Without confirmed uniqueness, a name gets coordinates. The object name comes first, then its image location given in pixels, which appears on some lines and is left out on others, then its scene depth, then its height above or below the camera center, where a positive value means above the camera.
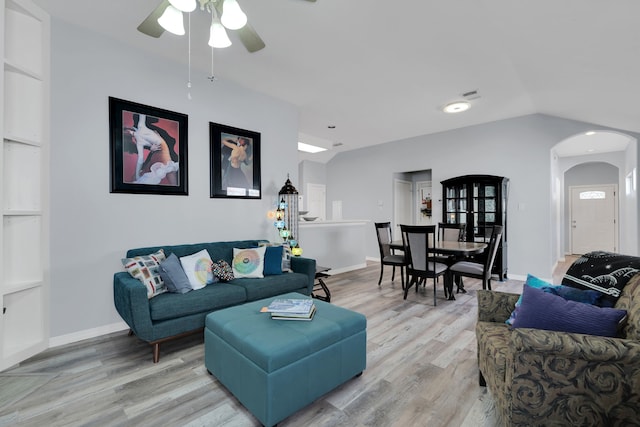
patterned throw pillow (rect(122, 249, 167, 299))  2.41 -0.50
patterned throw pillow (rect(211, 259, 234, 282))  2.93 -0.60
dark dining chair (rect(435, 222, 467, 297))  4.76 -0.34
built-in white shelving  2.24 +0.26
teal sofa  2.20 -0.75
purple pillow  1.28 -0.48
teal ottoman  1.51 -0.83
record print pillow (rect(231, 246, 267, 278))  3.10 -0.55
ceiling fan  1.82 +1.24
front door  6.96 -0.15
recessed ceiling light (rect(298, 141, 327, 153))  6.15 +1.42
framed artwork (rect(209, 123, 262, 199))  3.50 +0.64
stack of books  1.86 -0.64
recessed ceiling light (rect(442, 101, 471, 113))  4.18 +1.56
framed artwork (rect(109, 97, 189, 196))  2.80 +0.65
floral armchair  1.13 -0.67
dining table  3.54 -0.47
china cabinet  4.79 +0.10
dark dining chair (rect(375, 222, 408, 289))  4.37 -0.56
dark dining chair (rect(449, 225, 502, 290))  3.54 -0.70
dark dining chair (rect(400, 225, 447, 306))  3.53 -0.53
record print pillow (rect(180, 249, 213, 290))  2.70 -0.54
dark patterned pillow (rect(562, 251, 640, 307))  1.57 -0.36
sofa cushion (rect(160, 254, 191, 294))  2.55 -0.58
